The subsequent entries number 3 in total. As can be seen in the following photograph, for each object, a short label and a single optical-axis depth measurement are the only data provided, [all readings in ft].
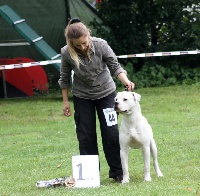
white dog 42.19
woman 42.16
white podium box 42.04
